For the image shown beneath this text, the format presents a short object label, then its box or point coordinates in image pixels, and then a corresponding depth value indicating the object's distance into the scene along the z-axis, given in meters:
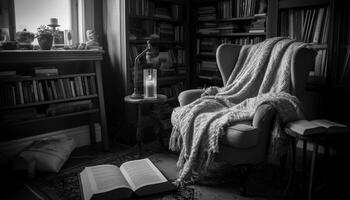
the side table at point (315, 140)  1.73
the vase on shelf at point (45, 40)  2.62
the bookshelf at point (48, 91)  2.46
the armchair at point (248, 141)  2.03
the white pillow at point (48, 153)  2.42
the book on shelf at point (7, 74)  2.43
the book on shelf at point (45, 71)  2.65
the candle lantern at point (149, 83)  2.71
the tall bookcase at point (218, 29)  3.32
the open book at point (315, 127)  1.75
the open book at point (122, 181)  1.91
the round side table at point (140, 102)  2.63
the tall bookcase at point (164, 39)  3.28
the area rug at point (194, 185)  2.09
